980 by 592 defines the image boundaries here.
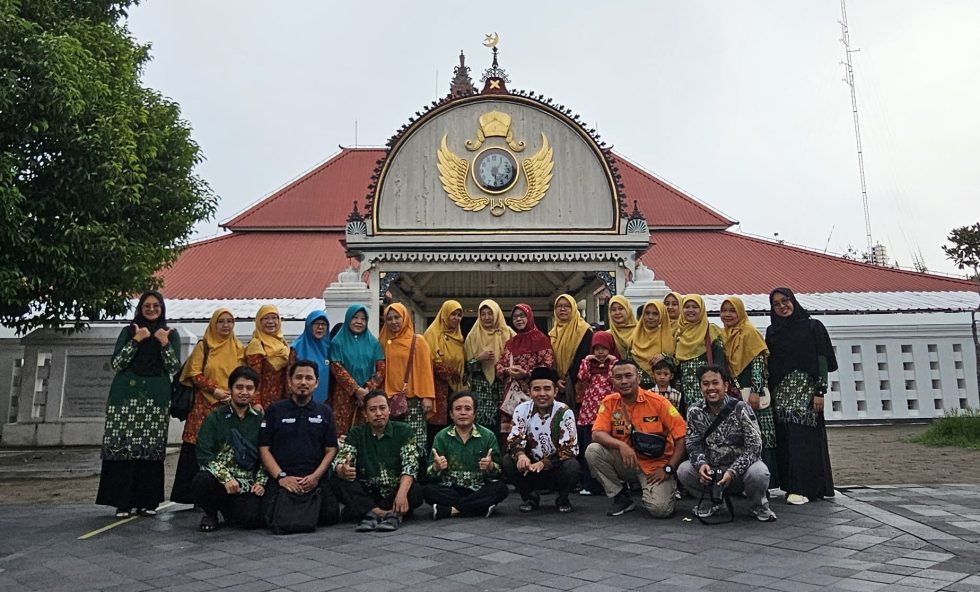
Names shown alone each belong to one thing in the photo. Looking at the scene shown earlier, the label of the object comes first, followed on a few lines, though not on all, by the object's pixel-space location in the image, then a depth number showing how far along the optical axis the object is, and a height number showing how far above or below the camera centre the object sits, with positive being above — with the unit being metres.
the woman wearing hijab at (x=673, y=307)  5.46 +0.67
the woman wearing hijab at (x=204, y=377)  5.01 +0.07
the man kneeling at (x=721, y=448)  4.20 -0.33
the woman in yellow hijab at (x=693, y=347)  5.09 +0.32
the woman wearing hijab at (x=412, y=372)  5.19 +0.14
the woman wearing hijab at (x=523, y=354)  5.35 +0.28
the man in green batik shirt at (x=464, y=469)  4.51 -0.51
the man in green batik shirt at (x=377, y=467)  4.39 -0.49
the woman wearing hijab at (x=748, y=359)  5.07 +0.24
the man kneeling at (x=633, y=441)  4.48 -0.32
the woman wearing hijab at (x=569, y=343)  5.53 +0.38
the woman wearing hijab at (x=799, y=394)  4.84 +0.00
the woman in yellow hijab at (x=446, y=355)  5.59 +0.27
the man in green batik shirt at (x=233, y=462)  4.25 -0.46
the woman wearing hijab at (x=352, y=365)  5.20 +0.18
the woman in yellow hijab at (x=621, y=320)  5.48 +0.56
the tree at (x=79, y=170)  6.57 +2.32
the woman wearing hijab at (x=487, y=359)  5.53 +0.24
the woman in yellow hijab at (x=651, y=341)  5.23 +0.38
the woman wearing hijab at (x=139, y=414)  4.77 -0.19
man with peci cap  4.57 -0.38
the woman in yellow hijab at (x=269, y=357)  5.21 +0.23
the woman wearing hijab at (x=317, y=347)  5.20 +0.30
